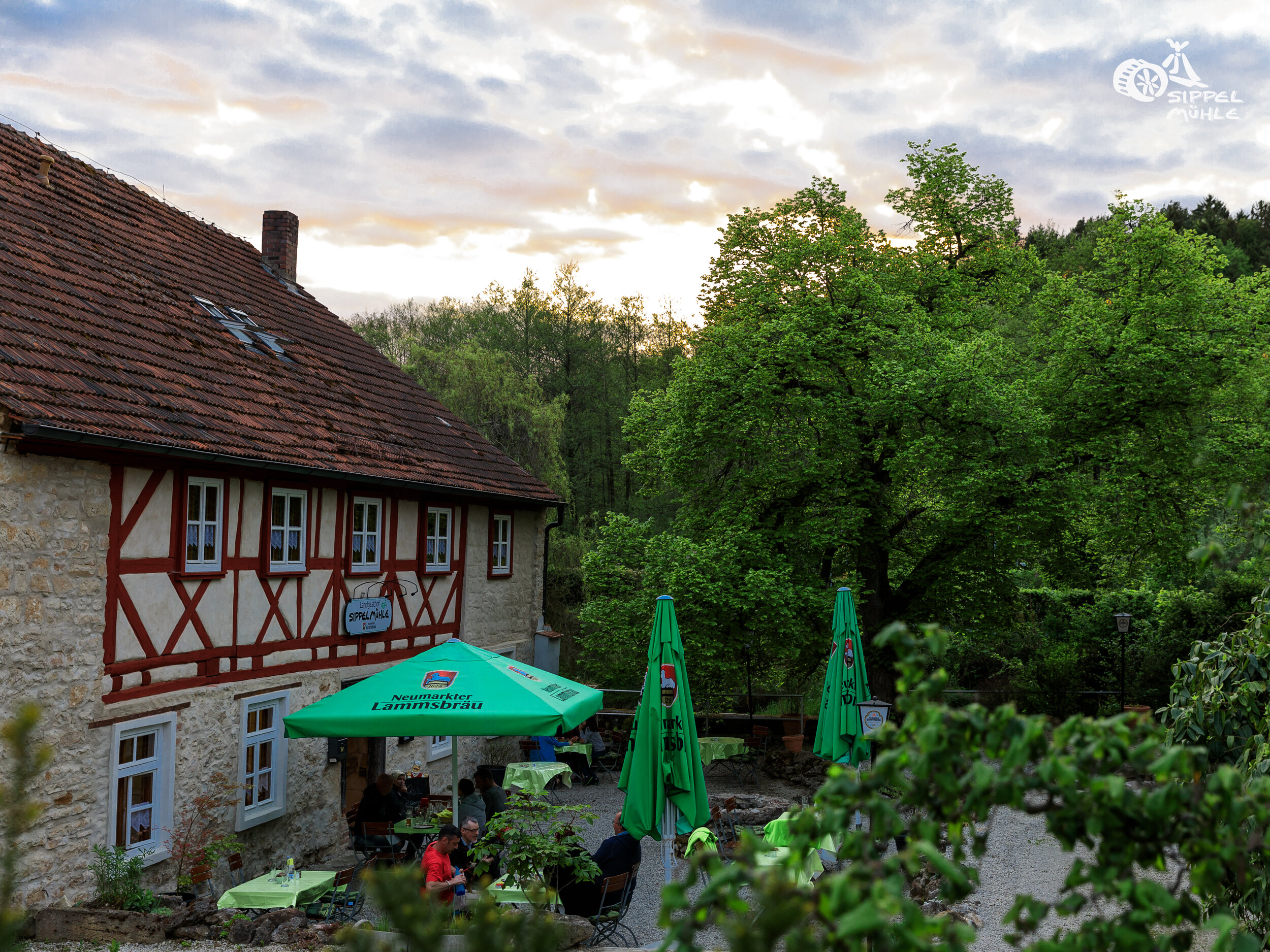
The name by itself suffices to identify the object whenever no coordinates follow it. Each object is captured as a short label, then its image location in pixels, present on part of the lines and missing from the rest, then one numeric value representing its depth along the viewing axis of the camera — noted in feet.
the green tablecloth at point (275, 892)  28.53
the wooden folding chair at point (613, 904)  27.99
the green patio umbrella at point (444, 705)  31.76
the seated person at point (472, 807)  38.09
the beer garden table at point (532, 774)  47.93
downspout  65.51
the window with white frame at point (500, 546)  58.90
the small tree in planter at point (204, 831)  33.32
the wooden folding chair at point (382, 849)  36.70
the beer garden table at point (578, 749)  56.75
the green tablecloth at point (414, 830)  36.73
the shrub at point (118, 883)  29.58
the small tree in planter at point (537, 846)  26.86
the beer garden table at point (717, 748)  56.03
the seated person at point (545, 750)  57.47
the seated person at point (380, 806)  37.73
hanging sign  44.19
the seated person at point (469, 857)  30.45
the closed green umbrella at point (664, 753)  30.35
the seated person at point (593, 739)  60.23
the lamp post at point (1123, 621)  63.72
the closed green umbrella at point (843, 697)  37.06
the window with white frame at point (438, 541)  51.93
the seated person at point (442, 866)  27.40
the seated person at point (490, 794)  40.78
